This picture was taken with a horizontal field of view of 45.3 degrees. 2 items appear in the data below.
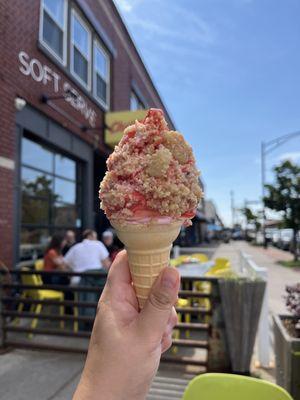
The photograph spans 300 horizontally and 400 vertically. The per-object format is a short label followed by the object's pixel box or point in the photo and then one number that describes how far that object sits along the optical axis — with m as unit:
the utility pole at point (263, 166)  25.68
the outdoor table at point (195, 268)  7.39
